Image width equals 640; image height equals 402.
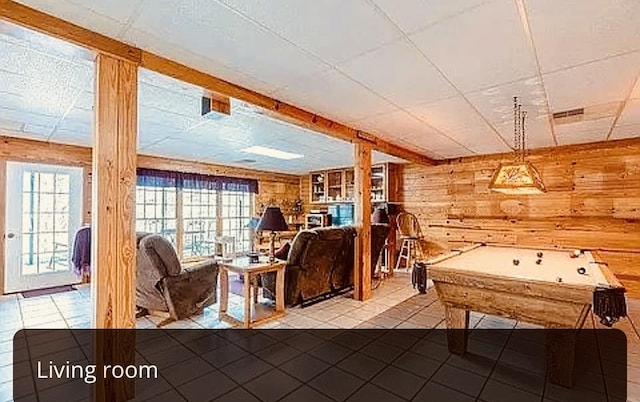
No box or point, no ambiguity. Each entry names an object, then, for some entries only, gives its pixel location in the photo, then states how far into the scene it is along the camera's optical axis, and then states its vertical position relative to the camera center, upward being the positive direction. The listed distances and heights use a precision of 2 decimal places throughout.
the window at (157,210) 6.36 -0.01
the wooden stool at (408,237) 6.81 -0.64
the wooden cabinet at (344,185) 7.08 +0.52
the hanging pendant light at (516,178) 3.35 +0.27
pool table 2.29 -0.63
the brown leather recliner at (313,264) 4.17 -0.74
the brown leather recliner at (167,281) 3.49 -0.79
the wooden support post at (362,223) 4.56 -0.23
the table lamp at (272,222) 4.02 -0.17
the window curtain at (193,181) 6.25 +0.59
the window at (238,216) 7.72 -0.18
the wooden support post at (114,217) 2.02 -0.04
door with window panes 4.84 -0.18
